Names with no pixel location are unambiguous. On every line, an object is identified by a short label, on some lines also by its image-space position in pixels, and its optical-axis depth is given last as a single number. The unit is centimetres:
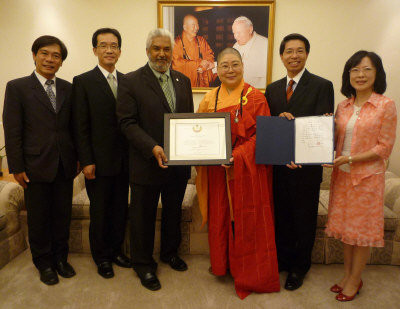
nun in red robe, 170
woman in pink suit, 153
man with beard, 172
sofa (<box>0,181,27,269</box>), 212
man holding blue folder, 172
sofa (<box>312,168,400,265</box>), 208
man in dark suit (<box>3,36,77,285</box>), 173
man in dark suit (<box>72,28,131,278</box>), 181
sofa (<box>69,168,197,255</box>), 224
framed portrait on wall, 298
